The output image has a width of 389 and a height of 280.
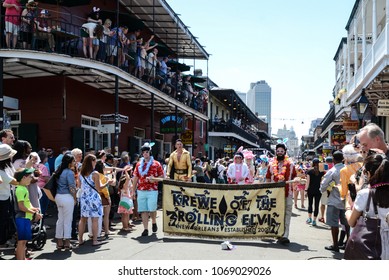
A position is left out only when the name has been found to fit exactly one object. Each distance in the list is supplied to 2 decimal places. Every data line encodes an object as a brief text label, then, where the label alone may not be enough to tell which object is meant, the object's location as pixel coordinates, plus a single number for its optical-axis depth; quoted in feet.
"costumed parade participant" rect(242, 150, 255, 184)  47.10
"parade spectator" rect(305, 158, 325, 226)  38.13
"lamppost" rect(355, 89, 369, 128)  57.16
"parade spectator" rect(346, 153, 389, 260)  13.38
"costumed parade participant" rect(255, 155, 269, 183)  50.47
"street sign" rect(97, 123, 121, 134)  48.03
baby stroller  25.40
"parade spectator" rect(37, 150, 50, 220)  33.99
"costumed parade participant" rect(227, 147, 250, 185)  36.37
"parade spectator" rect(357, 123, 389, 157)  16.28
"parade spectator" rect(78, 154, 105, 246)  27.14
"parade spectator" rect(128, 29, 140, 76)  59.98
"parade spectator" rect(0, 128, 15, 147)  26.24
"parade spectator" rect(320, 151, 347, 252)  26.81
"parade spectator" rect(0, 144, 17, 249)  20.06
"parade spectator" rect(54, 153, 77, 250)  25.88
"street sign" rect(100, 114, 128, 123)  48.49
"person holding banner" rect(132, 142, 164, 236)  30.53
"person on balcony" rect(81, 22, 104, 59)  47.34
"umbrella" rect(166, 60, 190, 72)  81.37
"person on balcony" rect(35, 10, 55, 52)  43.62
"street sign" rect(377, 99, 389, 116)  48.78
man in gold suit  34.22
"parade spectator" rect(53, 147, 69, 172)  39.42
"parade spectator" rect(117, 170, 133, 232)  32.94
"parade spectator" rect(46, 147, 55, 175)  44.45
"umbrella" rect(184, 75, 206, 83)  94.07
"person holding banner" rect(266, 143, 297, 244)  29.07
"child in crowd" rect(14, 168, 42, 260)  20.90
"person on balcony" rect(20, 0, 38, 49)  42.84
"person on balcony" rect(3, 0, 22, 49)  41.04
